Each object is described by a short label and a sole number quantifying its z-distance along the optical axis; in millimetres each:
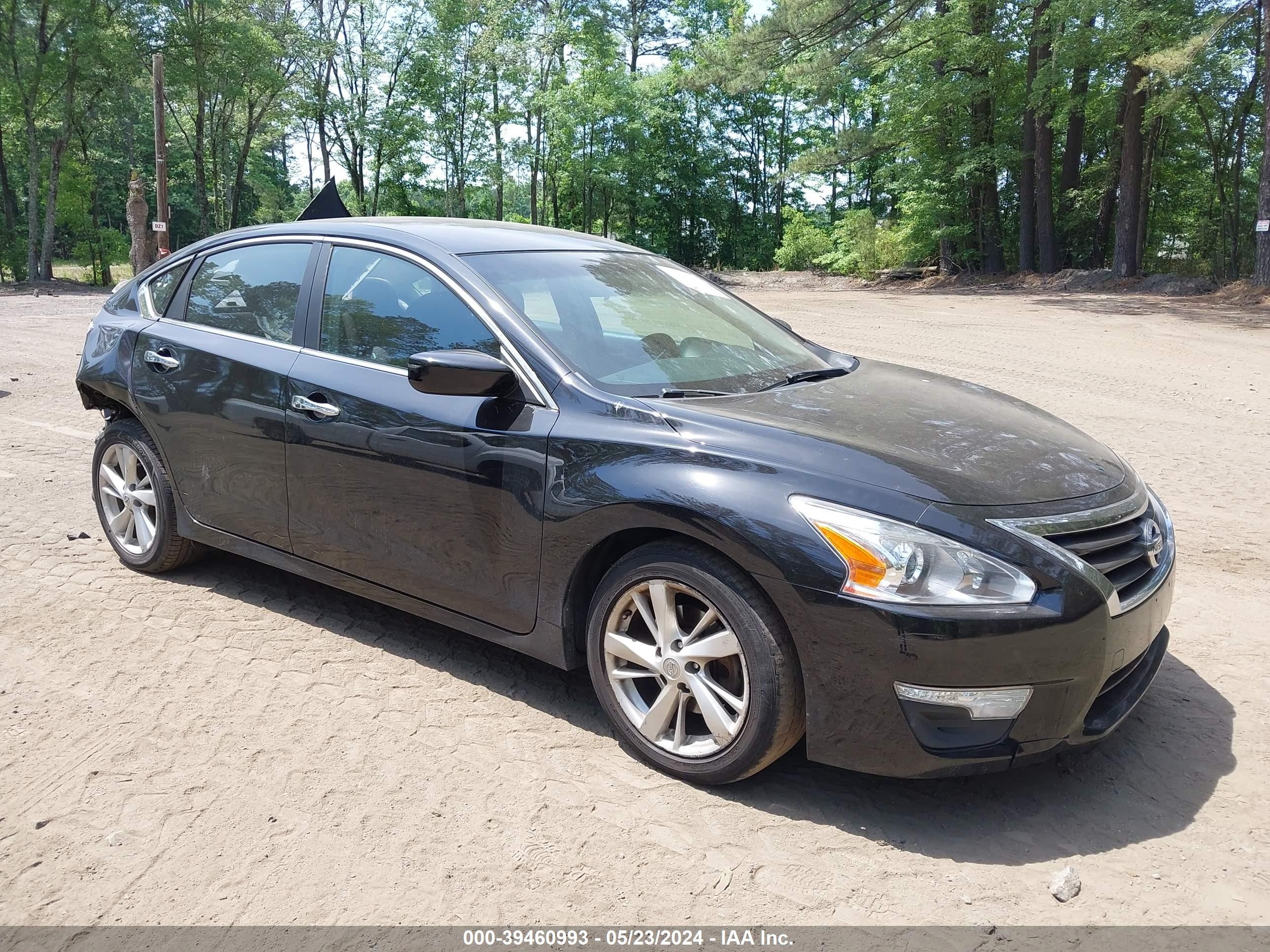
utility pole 23109
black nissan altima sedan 2803
